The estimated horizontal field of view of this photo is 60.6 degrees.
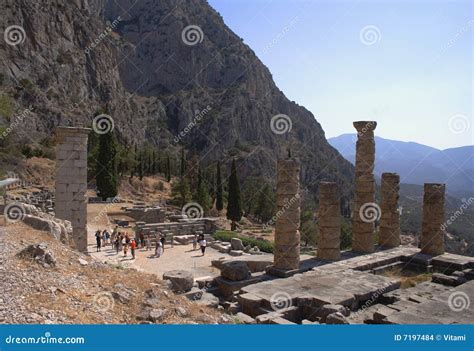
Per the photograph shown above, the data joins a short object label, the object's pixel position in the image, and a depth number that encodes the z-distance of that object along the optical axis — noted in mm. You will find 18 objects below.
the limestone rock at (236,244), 23938
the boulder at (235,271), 13719
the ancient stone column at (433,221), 18297
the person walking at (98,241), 22062
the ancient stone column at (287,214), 15133
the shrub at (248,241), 26562
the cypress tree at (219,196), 52719
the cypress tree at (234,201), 43812
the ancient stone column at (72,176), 16719
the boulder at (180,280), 12875
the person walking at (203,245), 22691
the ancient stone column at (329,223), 16828
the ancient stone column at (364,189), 18469
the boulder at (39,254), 9288
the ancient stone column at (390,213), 19672
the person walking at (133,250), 20678
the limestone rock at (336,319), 9781
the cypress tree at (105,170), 42062
